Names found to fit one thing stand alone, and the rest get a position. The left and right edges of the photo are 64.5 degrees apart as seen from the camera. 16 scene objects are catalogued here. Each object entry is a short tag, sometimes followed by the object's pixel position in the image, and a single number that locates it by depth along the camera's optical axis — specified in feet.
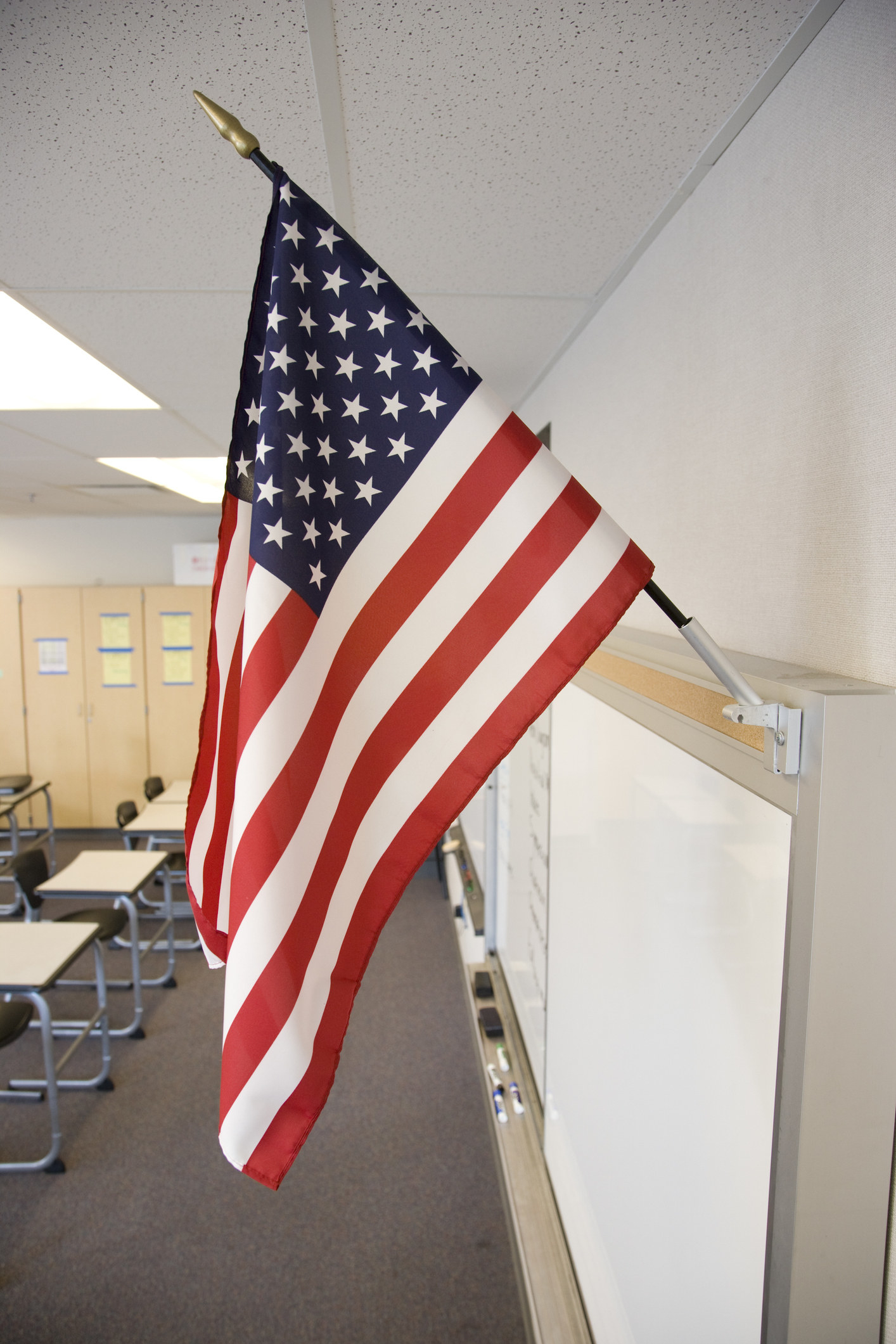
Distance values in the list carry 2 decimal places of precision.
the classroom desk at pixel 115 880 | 12.52
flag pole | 2.12
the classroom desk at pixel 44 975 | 9.42
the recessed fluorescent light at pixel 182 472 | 12.25
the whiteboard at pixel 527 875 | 7.00
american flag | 2.49
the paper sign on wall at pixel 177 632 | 21.52
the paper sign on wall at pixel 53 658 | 21.36
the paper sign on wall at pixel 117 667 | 21.48
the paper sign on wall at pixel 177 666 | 21.56
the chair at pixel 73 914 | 12.71
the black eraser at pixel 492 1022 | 9.27
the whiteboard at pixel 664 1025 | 2.60
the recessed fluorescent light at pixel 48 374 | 5.49
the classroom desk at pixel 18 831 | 17.35
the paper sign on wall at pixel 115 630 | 21.39
